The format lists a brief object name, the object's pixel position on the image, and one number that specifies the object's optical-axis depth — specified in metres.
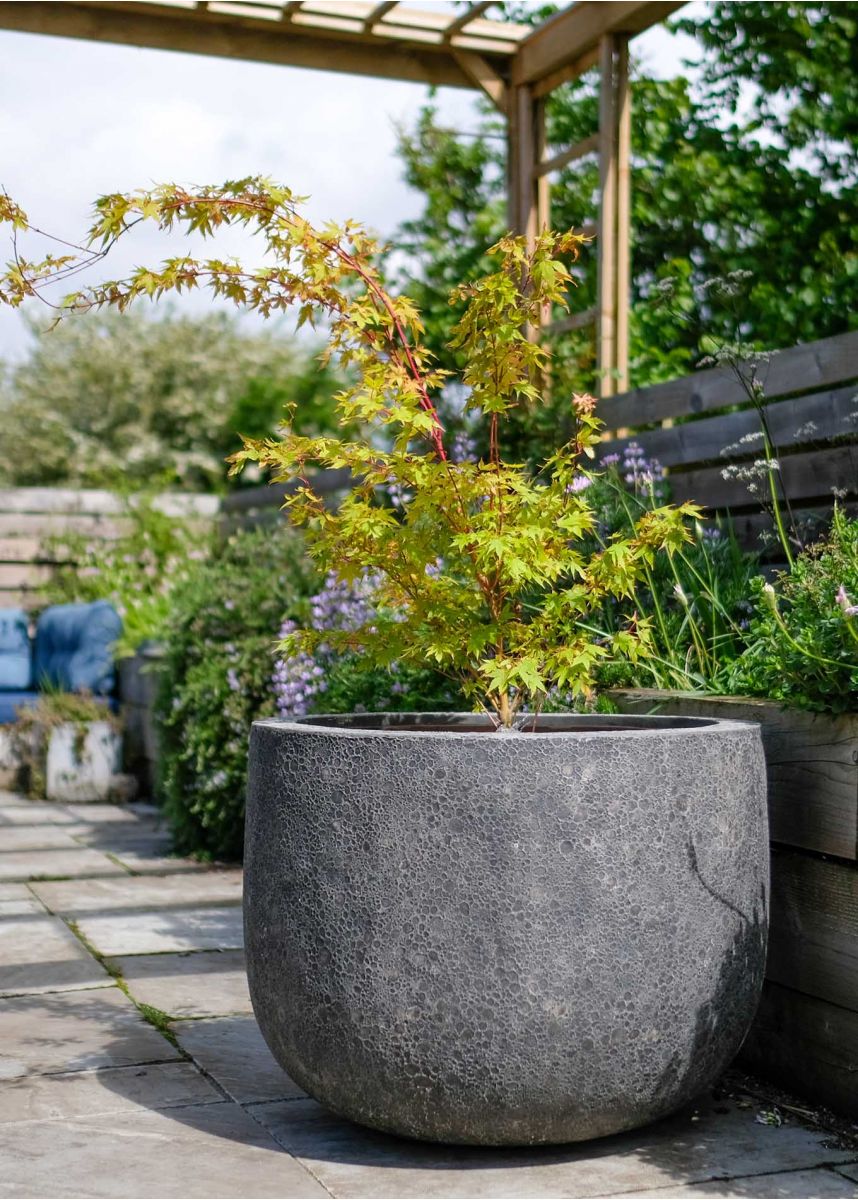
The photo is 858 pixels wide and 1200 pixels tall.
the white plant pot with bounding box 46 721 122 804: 6.46
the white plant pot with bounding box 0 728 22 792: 6.84
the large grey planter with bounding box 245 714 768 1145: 1.99
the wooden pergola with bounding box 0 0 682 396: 5.57
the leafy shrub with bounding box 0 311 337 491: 15.89
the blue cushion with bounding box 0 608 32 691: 7.34
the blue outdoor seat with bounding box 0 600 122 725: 6.94
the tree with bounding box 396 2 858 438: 6.72
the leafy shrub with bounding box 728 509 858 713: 2.36
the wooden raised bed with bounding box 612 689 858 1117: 2.33
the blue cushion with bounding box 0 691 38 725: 7.10
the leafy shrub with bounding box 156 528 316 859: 4.55
